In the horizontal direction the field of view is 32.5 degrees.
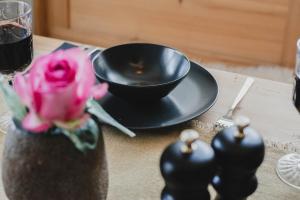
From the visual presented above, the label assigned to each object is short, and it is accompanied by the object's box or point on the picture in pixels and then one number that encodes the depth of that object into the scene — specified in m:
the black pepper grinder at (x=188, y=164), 0.58
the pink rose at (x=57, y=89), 0.56
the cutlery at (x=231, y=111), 0.94
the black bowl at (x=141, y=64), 1.04
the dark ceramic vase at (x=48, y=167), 0.61
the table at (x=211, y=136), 0.80
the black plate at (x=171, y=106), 0.93
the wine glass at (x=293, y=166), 0.83
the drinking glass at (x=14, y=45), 0.91
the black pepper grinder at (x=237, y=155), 0.62
